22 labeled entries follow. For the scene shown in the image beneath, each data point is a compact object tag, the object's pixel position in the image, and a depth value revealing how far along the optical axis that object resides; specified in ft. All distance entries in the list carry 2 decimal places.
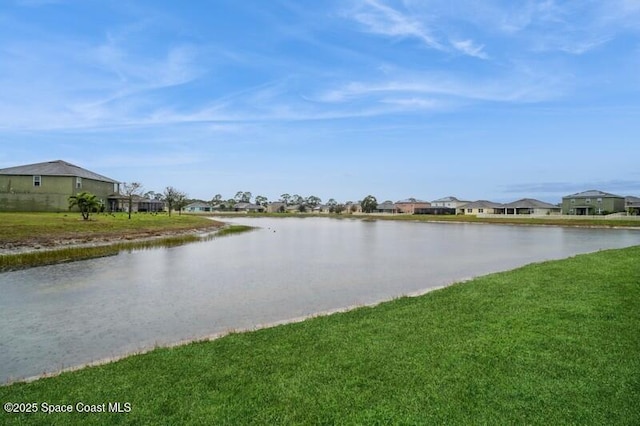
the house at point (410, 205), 435.12
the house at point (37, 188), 142.10
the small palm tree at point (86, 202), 112.94
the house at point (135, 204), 176.04
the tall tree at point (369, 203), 436.76
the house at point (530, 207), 310.70
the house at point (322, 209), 511.40
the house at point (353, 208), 483.68
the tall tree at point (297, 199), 550.77
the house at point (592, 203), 258.16
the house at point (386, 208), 440.86
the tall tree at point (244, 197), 525.75
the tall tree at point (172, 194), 244.44
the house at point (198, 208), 426.88
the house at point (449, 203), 393.00
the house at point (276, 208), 499.10
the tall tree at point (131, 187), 209.22
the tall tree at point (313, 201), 543.72
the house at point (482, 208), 336.29
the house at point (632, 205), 243.60
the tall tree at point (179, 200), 285.54
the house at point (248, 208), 459.73
